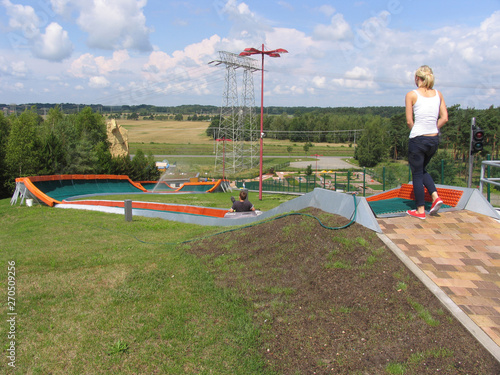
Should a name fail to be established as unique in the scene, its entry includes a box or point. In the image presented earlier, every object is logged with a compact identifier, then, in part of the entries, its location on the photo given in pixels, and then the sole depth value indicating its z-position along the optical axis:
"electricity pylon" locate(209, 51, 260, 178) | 70.33
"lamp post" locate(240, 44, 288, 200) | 34.50
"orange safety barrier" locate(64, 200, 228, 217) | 16.04
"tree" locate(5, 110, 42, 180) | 38.16
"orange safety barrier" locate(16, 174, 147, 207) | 21.67
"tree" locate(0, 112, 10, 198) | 38.59
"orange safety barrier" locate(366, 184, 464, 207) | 7.38
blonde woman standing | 6.33
